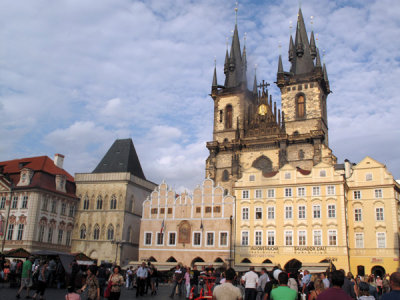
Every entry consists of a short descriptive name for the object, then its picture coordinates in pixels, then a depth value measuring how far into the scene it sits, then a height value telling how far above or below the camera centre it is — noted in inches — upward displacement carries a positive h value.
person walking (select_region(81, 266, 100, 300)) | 430.6 -25.8
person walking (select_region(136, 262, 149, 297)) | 751.7 -28.3
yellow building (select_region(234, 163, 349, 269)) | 1562.5 +178.7
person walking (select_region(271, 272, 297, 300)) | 282.0 -16.8
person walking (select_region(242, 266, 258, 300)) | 507.5 -23.2
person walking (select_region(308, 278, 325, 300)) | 403.3 -17.0
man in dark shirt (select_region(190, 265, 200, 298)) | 711.7 -27.1
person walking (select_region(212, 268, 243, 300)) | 279.3 -17.3
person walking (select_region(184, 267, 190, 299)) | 750.5 -30.1
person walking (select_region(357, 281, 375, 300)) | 377.0 -17.4
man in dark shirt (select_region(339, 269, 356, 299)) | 431.8 -17.2
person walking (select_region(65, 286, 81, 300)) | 325.7 -26.5
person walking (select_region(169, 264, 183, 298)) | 773.9 -25.1
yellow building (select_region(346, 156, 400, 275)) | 1525.6 +180.1
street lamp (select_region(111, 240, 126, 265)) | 1881.9 +70.3
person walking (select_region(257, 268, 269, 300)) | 566.4 -18.2
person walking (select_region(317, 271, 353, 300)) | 223.8 -12.7
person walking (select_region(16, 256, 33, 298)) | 666.8 -27.6
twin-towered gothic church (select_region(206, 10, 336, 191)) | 2058.3 +689.7
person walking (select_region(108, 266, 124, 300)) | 456.8 -24.4
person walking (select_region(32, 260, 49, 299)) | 610.5 -36.5
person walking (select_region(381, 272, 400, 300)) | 215.5 -8.4
